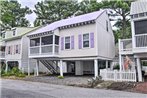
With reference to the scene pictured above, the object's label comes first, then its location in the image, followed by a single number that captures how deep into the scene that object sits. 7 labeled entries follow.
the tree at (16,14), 26.34
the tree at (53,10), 24.16
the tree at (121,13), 17.72
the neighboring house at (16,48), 17.62
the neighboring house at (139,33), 9.42
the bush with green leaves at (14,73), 15.76
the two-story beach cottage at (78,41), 11.78
